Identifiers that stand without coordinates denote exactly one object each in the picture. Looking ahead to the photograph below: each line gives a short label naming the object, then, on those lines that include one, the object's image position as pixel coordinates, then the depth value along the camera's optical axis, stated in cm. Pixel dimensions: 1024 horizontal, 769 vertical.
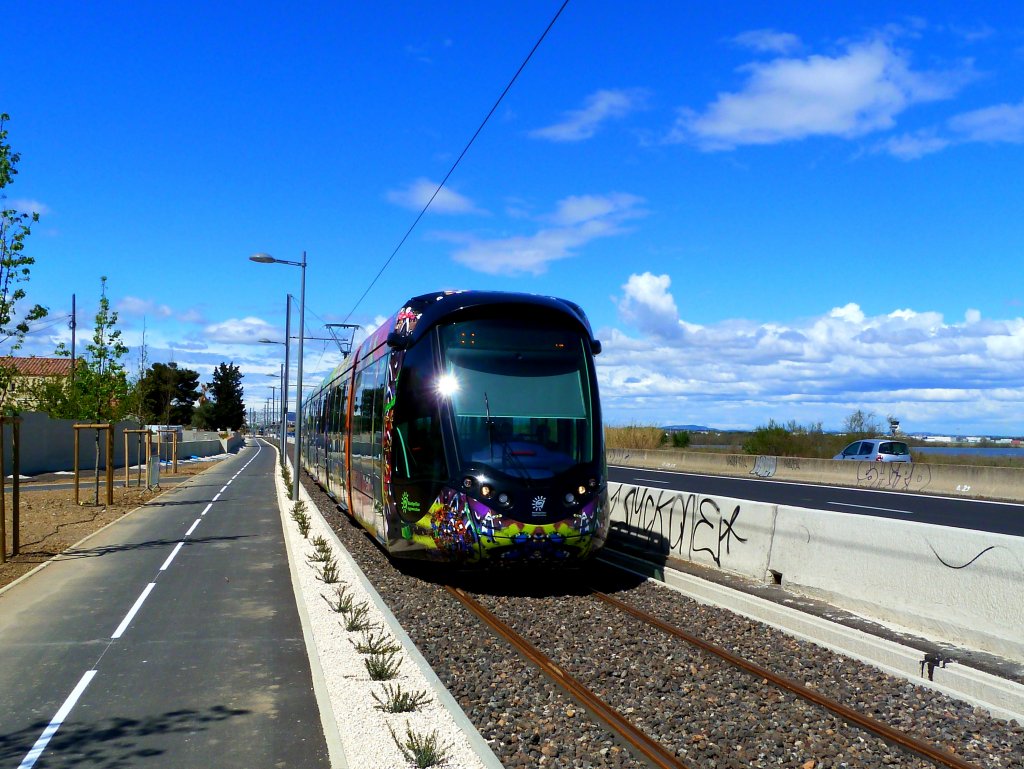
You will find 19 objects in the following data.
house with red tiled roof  7991
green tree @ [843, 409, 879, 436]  4797
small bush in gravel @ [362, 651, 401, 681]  720
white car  3181
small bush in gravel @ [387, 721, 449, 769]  533
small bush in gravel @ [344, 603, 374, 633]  901
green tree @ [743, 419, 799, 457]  4831
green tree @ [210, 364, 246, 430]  15612
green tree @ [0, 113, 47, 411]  1577
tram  1030
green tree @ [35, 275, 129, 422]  2828
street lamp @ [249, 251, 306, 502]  2503
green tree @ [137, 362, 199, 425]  10256
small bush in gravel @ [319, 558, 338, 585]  1179
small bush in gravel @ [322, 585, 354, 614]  973
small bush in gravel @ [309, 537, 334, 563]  1318
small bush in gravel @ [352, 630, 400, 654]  781
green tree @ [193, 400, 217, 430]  14725
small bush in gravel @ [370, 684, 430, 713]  636
